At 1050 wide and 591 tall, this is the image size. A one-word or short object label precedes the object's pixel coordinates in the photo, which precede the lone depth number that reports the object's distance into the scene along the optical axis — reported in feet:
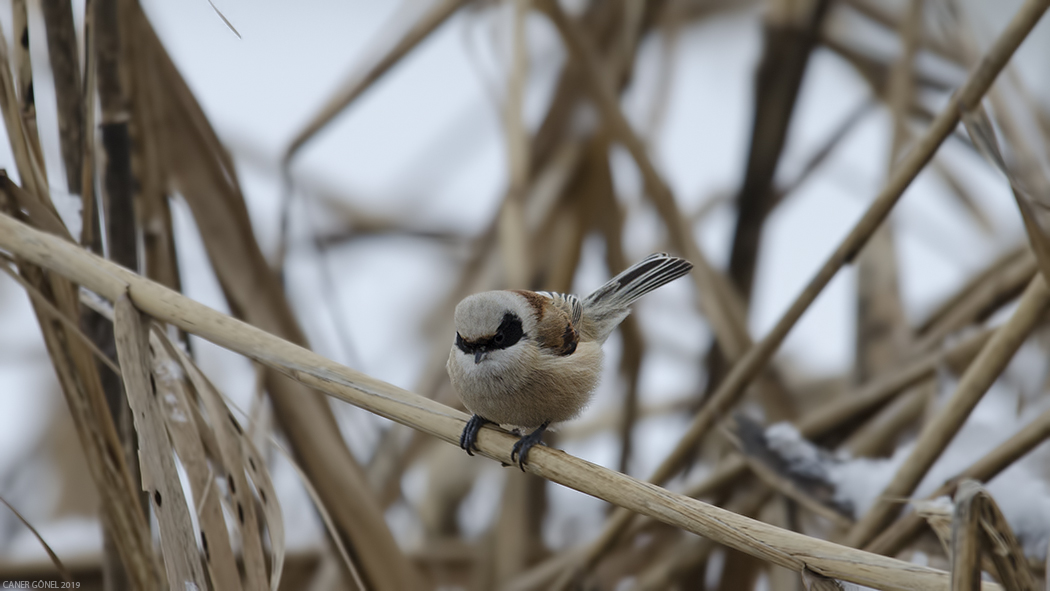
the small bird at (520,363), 15.42
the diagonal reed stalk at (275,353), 15.23
